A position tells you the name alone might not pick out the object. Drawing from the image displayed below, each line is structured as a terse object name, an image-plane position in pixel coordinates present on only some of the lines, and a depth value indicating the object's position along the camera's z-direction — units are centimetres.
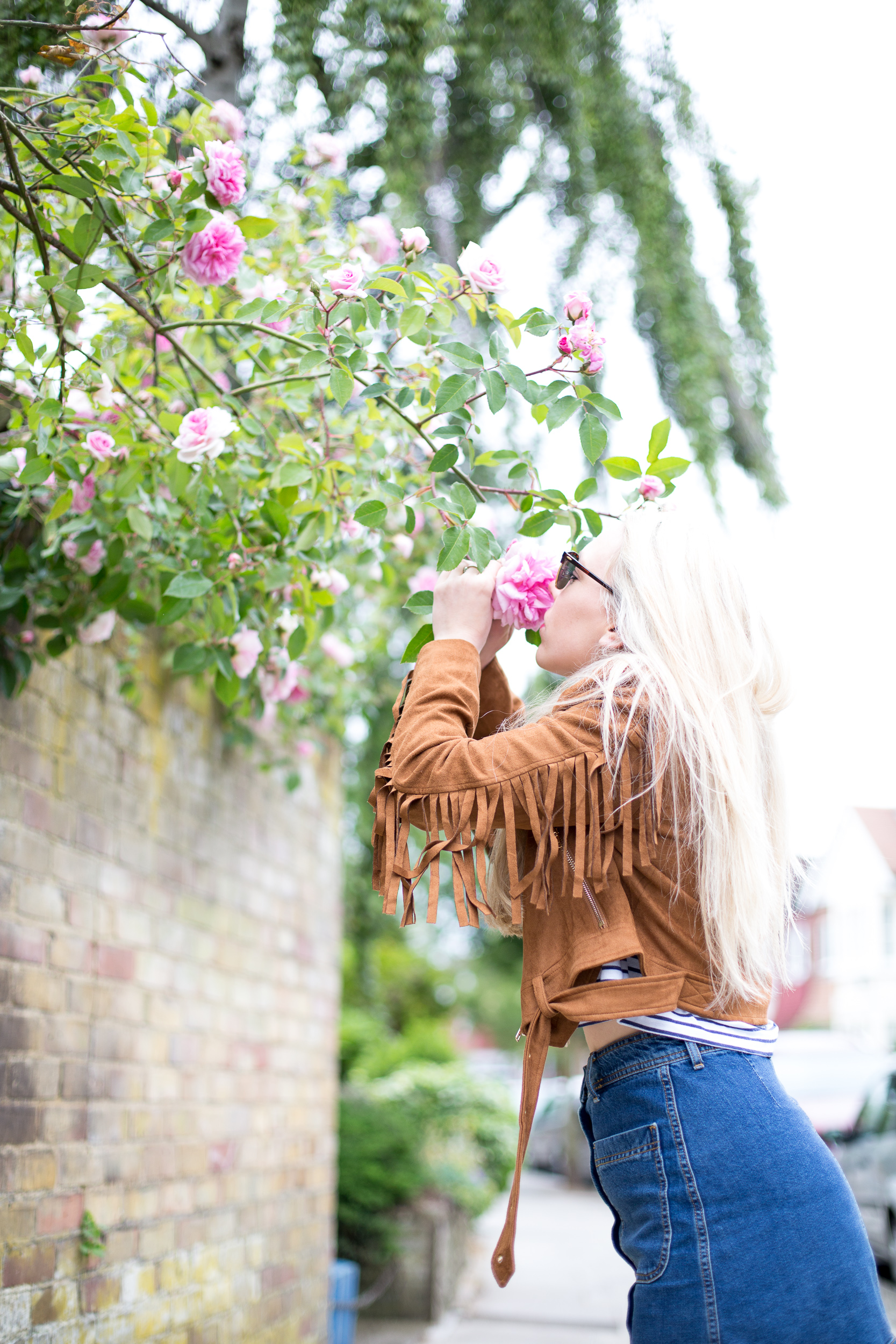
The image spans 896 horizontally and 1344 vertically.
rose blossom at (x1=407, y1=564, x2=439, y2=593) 254
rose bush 192
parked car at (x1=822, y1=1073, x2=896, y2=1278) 712
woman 140
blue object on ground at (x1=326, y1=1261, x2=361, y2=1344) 521
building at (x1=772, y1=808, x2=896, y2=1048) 2469
